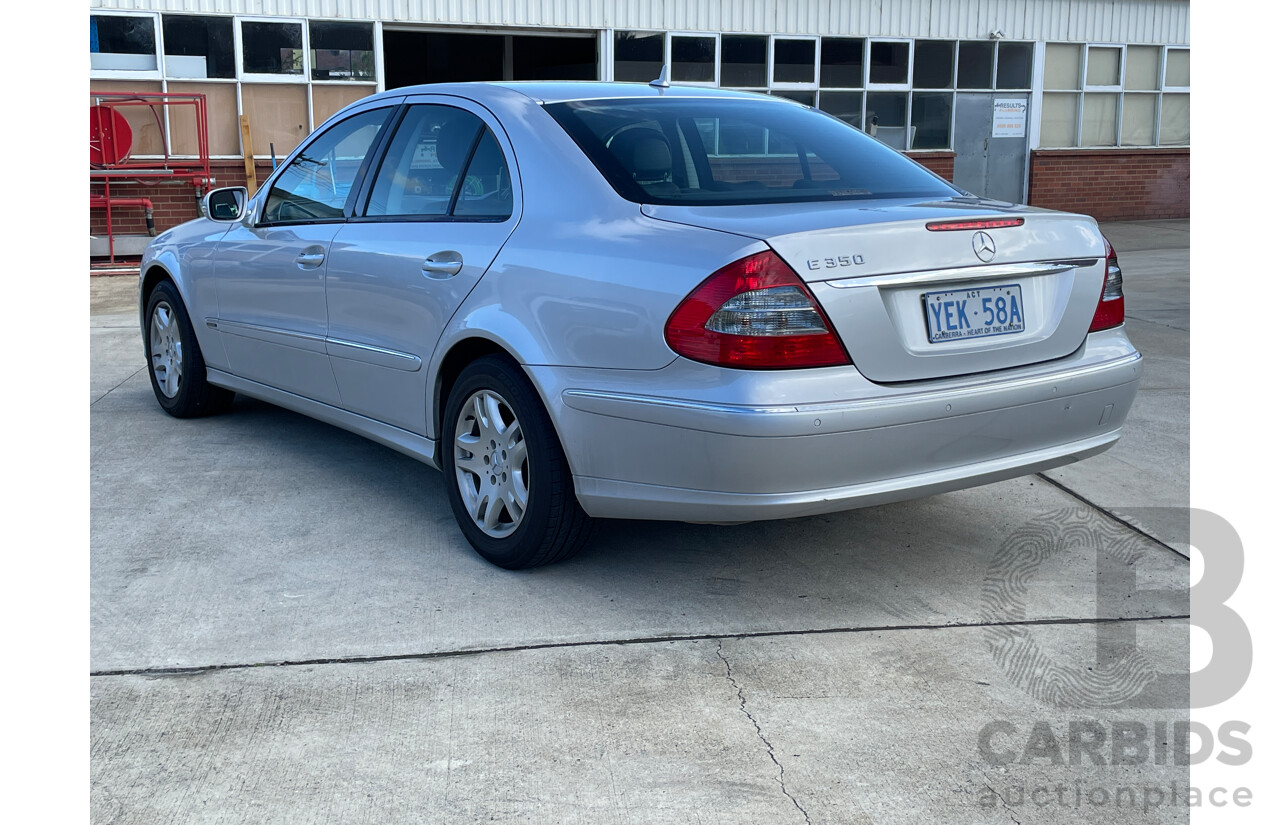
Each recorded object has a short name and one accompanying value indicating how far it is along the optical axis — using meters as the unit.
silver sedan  3.09
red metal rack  14.08
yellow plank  14.60
